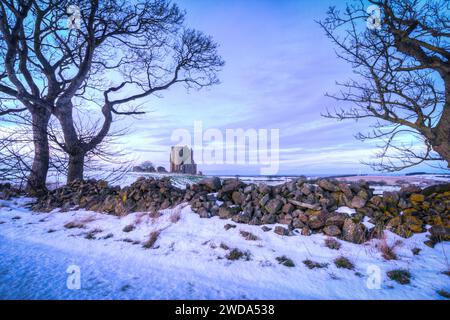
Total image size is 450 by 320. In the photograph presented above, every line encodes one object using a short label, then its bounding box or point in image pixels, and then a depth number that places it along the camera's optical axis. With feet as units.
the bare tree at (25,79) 24.05
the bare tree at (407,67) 17.71
